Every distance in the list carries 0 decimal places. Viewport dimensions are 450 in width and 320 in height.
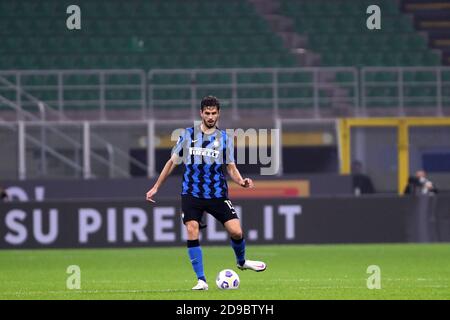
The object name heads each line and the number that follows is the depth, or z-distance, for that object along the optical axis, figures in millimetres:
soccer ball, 12523
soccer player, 12531
